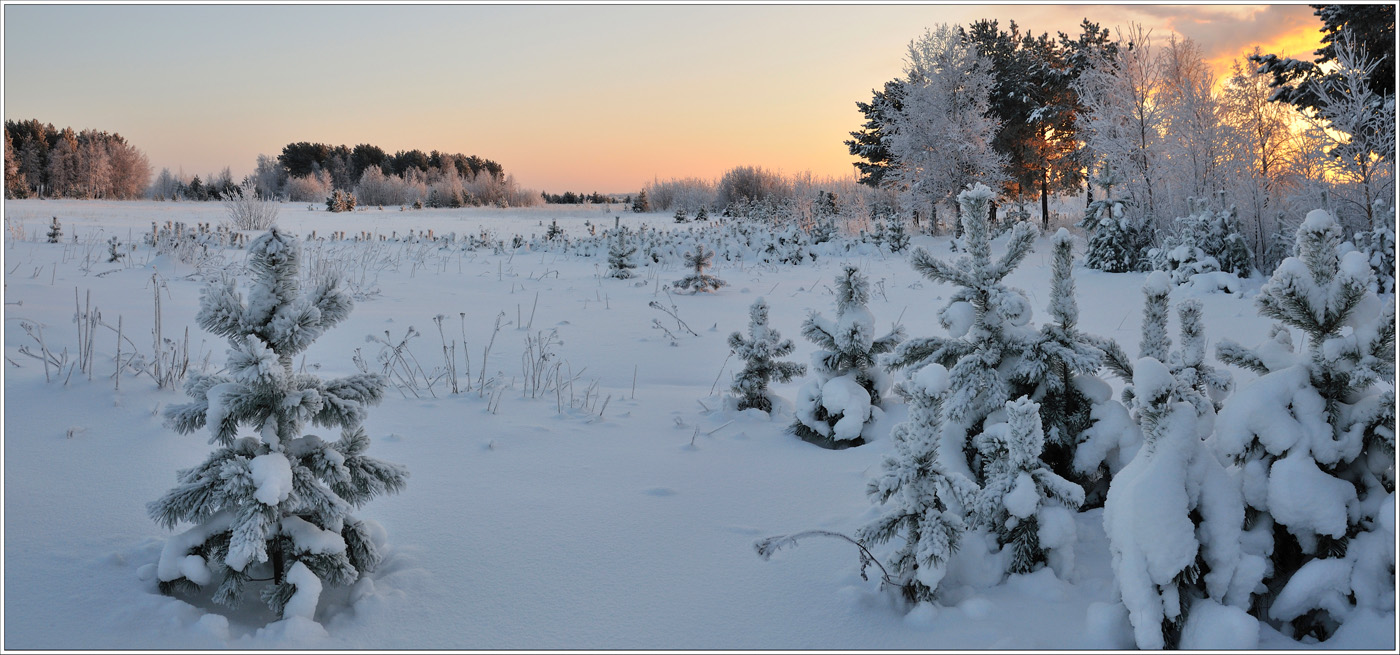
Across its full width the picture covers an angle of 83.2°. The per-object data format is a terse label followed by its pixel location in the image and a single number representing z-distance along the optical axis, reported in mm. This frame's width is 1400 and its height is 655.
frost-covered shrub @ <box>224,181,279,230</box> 16266
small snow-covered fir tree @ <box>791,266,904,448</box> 3732
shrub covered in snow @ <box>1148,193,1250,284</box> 9523
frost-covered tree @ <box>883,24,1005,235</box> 21938
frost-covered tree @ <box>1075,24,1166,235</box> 14859
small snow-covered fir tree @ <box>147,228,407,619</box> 1988
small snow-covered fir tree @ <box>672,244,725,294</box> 10125
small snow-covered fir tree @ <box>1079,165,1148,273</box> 11984
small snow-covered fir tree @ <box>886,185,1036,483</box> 2654
